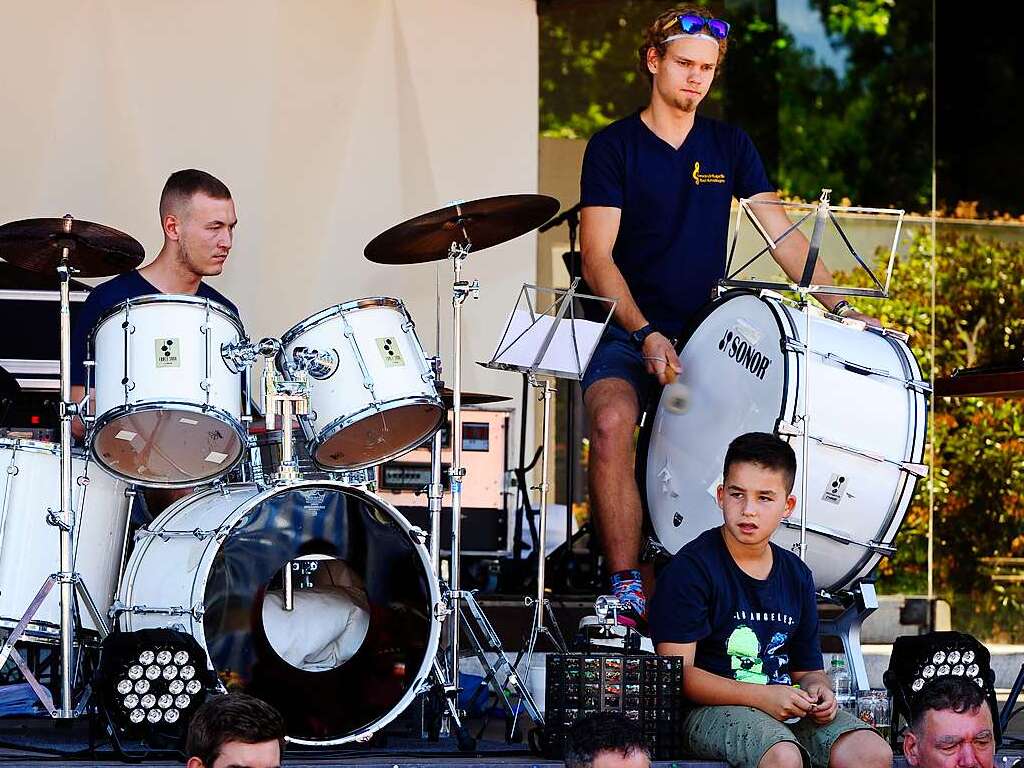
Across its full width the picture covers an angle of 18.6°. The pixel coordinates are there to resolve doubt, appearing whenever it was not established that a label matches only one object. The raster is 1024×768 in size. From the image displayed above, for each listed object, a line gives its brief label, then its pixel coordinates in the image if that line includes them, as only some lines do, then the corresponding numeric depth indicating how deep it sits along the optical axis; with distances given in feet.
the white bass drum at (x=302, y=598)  27.80
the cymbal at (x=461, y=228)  30.50
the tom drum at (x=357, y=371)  28.84
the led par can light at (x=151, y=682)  27.08
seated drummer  33.64
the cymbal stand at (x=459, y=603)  29.65
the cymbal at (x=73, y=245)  29.20
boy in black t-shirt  26.37
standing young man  34.33
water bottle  28.96
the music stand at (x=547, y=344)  30.39
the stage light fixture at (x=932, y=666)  29.01
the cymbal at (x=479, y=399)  40.81
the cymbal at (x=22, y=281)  43.38
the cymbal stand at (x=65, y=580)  28.51
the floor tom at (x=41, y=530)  29.91
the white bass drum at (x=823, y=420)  30.22
